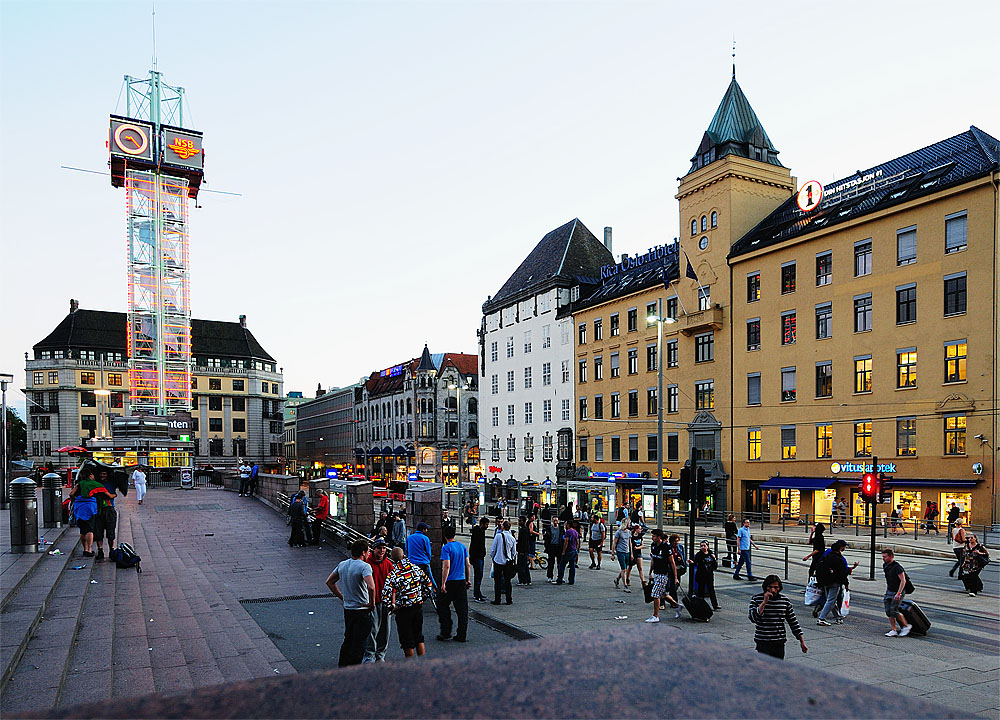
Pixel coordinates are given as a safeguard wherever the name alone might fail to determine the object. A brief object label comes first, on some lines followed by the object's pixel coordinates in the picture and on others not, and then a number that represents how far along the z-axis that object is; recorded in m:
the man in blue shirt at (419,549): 11.87
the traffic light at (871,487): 22.42
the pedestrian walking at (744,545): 20.38
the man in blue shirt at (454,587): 12.20
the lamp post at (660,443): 26.26
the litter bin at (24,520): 15.32
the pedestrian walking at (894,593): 13.16
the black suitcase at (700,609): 14.30
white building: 64.00
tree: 113.75
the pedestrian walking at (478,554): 16.28
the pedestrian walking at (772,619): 9.52
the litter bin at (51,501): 21.52
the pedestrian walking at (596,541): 22.69
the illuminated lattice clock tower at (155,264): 86.06
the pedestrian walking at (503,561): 15.52
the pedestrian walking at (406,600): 10.05
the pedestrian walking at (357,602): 9.51
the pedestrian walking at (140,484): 36.38
